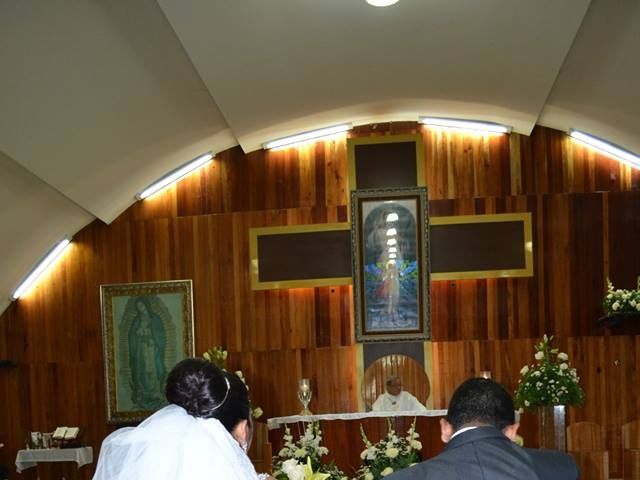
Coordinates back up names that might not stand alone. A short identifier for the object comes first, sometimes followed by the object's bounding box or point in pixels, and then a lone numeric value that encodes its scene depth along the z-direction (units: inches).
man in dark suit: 77.0
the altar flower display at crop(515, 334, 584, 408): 262.7
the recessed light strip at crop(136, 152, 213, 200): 359.3
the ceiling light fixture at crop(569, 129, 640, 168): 335.3
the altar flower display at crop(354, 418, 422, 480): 181.3
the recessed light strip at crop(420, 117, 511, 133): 347.3
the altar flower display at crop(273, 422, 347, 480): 127.9
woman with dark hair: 92.3
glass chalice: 319.0
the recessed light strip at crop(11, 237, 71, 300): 363.3
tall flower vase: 251.3
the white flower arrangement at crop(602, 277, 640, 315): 319.0
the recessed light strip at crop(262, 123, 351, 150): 354.9
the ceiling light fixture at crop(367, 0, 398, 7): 215.5
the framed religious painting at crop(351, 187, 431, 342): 343.6
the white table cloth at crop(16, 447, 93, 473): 340.2
